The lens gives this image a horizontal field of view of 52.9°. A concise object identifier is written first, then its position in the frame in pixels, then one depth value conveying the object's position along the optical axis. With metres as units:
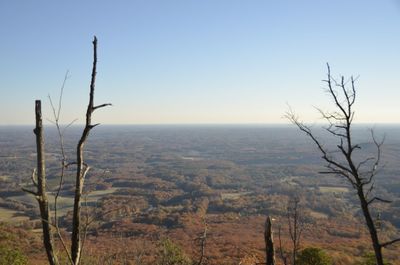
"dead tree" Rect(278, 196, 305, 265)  36.68
